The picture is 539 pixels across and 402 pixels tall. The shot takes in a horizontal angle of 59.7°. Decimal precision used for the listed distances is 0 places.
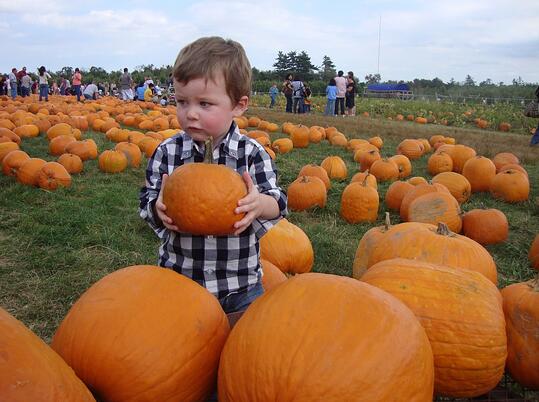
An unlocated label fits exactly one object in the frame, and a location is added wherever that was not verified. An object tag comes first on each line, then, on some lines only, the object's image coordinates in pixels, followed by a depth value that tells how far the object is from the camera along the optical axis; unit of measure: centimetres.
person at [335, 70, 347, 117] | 2117
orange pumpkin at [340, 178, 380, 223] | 516
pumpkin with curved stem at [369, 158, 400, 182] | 699
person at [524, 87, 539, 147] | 1130
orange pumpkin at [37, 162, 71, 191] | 591
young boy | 203
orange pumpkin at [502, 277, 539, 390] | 168
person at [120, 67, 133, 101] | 2722
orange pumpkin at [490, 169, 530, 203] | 607
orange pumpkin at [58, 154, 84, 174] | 686
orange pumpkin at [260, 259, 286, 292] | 259
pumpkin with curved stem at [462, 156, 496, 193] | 652
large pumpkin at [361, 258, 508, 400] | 157
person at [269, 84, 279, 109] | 2992
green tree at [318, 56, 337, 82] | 8404
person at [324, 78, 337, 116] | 2120
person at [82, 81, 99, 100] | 2817
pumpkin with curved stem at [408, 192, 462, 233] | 454
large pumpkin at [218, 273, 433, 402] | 120
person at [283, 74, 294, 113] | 2382
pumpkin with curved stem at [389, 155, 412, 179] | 734
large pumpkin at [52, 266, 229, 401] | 133
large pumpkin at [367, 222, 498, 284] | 247
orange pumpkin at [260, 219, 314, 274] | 343
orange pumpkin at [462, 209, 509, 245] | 459
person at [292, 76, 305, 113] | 2226
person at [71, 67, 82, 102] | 2667
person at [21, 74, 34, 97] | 2682
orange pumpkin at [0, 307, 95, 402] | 102
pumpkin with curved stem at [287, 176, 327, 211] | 549
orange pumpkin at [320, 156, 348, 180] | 705
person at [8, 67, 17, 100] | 2680
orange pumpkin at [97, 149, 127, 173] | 707
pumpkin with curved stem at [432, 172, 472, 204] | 586
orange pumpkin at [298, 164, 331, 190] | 626
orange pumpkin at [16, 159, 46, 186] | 591
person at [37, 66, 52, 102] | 2239
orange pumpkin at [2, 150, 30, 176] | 610
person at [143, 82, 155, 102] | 2780
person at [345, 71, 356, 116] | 2223
